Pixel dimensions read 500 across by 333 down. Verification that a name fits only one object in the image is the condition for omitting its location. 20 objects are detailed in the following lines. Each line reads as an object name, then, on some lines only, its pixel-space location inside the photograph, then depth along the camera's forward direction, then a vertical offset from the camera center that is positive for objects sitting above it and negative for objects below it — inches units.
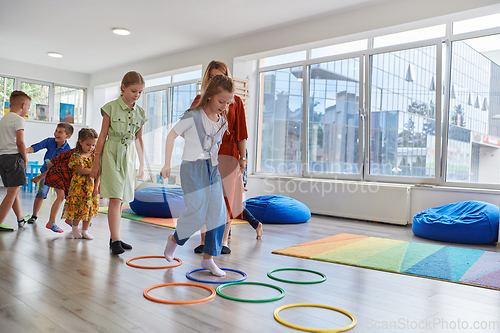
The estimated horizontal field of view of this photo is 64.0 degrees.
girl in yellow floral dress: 127.8 -9.5
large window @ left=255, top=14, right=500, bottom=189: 189.3 +34.0
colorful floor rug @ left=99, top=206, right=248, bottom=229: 170.6 -26.4
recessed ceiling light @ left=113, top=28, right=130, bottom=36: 238.4 +77.6
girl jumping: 86.8 -0.5
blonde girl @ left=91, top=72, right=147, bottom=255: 107.0 +2.7
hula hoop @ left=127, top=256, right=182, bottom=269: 94.2 -25.2
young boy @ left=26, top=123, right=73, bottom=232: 152.6 +4.0
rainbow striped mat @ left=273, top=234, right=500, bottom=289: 99.3 -25.7
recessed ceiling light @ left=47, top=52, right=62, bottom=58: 302.4 +78.7
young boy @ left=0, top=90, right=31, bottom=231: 135.8 +1.1
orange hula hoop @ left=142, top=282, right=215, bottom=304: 70.5 -24.7
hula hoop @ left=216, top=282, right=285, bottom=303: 72.4 -24.7
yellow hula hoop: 60.4 -24.6
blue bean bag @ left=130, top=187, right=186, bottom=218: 188.9 -20.0
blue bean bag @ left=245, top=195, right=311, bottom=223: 185.8 -21.1
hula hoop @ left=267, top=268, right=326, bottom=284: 86.7 -24.9
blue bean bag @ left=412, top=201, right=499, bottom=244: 148.8 -19.9
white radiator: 195.0 -15.4
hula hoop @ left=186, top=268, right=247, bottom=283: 84.7 -25.0
